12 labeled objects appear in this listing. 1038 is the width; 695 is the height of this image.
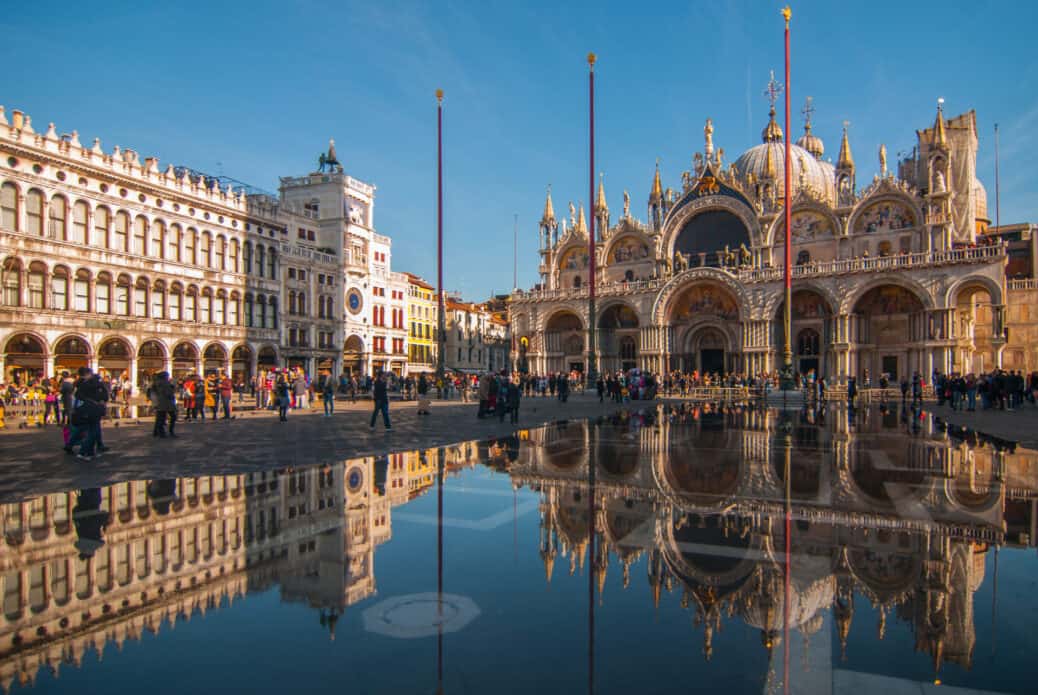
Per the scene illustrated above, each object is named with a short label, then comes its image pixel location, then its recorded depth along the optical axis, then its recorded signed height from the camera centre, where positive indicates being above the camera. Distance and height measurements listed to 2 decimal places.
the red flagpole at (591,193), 36.94 +10.13
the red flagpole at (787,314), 32.09 +2.60
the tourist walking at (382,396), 17.61 -0.88
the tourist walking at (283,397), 21.27 -1.10
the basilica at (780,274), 41.38 +6.49
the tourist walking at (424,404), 23.52 -1.47
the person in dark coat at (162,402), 16.11 -0.96
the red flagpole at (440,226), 35.98 +8.27
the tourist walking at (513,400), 20.73 -1.17
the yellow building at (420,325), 68.12 +4.30
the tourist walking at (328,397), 23.52 -1.21
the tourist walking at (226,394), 22.08 -1.03
